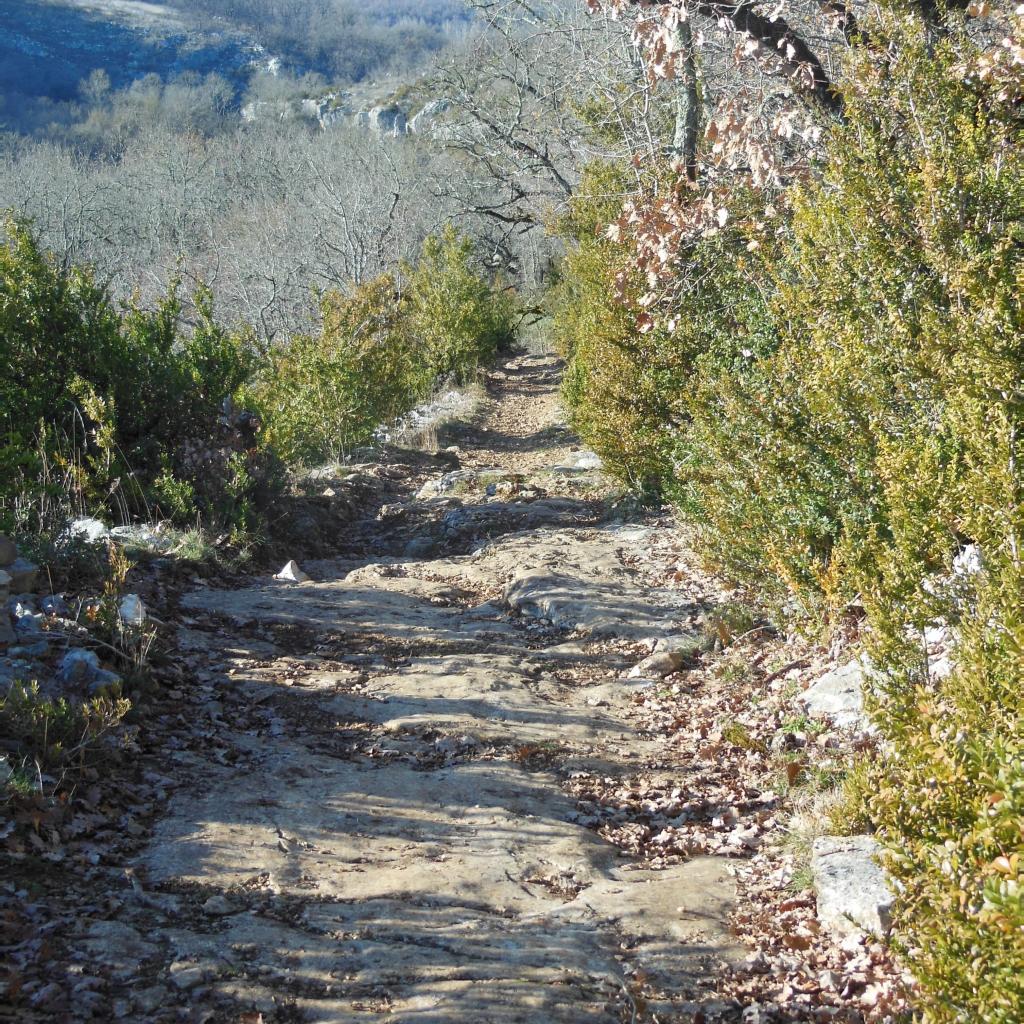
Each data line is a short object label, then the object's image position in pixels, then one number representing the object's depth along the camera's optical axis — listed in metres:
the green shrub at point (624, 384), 9.09
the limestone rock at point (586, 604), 6.75
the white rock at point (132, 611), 5.09
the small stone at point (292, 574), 7.52
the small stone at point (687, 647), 6.20
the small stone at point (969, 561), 3.93
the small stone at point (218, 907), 3.07
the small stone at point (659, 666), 6.05
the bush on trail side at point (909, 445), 2.34
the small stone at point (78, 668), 4.30
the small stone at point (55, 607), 4.95
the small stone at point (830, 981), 2.99
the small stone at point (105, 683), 4.29
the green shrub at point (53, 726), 3.72
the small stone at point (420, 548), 9.17
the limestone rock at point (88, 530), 6.24
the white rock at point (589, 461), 11.99
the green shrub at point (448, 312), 21.16
